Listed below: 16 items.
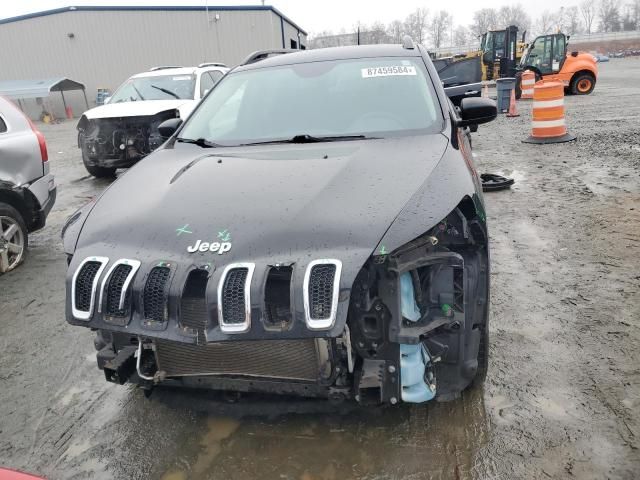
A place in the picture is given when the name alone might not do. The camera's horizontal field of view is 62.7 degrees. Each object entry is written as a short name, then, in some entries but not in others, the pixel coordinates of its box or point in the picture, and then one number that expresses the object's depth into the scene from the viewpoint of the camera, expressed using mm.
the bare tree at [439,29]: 113188
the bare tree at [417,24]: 109688
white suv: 8414
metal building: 28391
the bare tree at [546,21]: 109888
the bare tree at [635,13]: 106562
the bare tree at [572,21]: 108625
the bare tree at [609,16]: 110375
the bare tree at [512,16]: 112750
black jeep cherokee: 2031
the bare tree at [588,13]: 117938
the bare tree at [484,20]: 106144
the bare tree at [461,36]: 110688
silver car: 4965
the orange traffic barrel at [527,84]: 19234
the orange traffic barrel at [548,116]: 9594
